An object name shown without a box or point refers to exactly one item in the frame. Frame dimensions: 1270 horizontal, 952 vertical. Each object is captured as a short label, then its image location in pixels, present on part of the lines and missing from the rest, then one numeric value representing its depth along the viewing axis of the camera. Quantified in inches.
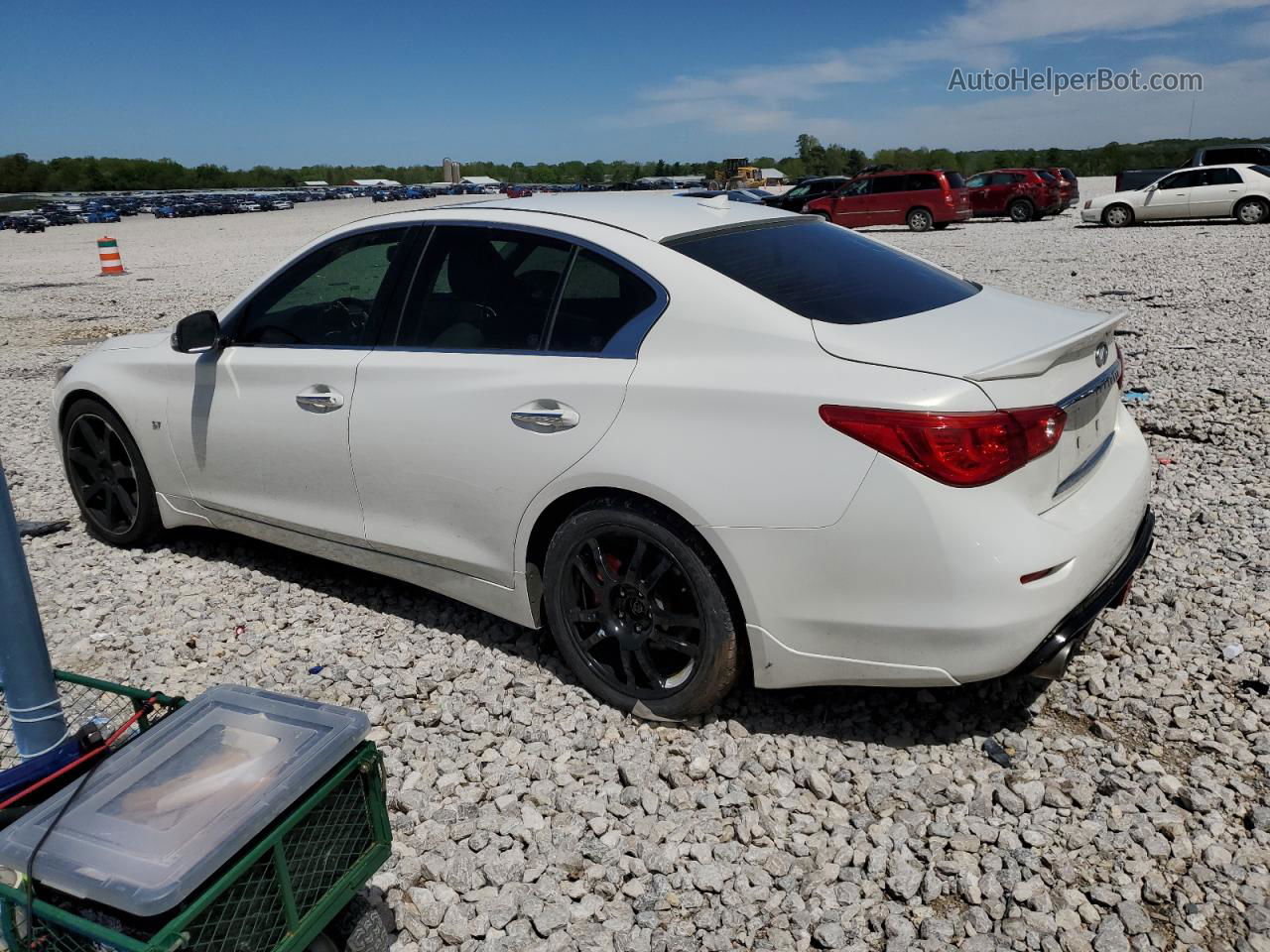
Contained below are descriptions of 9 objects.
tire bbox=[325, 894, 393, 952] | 95.8
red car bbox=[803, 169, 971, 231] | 1059.9
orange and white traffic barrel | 869.8
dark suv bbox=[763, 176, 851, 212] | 1223.5
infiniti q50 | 108.9
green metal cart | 77.6
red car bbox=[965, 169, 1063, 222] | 1127.6
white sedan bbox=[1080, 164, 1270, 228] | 894.4
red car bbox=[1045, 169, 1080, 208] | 1159.6
